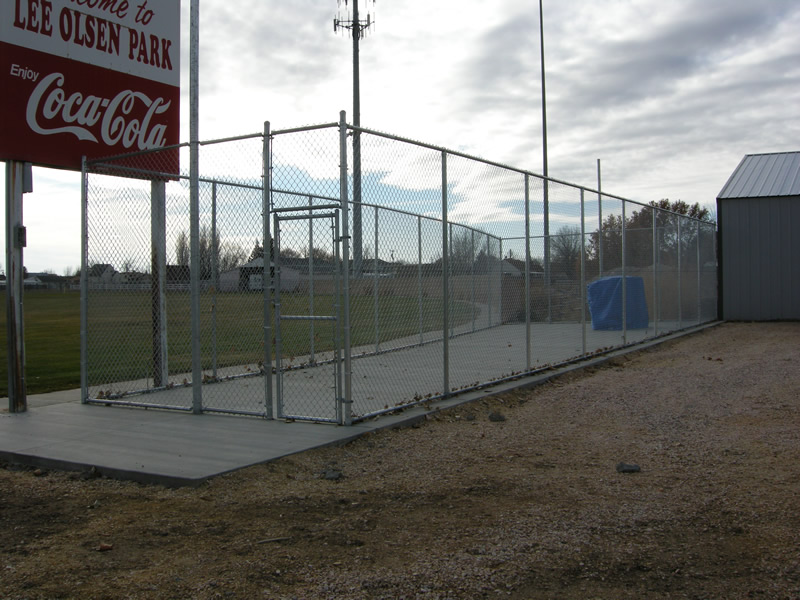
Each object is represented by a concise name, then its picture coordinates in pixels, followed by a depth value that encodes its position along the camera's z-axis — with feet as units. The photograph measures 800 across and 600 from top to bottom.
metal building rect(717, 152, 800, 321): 67.36
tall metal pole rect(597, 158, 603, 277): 43.96
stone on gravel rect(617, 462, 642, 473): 18.31
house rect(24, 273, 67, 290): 176.20
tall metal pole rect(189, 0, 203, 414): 25.58
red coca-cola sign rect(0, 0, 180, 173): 25.62
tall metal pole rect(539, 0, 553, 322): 39.92
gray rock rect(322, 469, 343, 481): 17.92
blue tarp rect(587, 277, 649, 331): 52.19
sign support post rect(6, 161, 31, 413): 25.81
